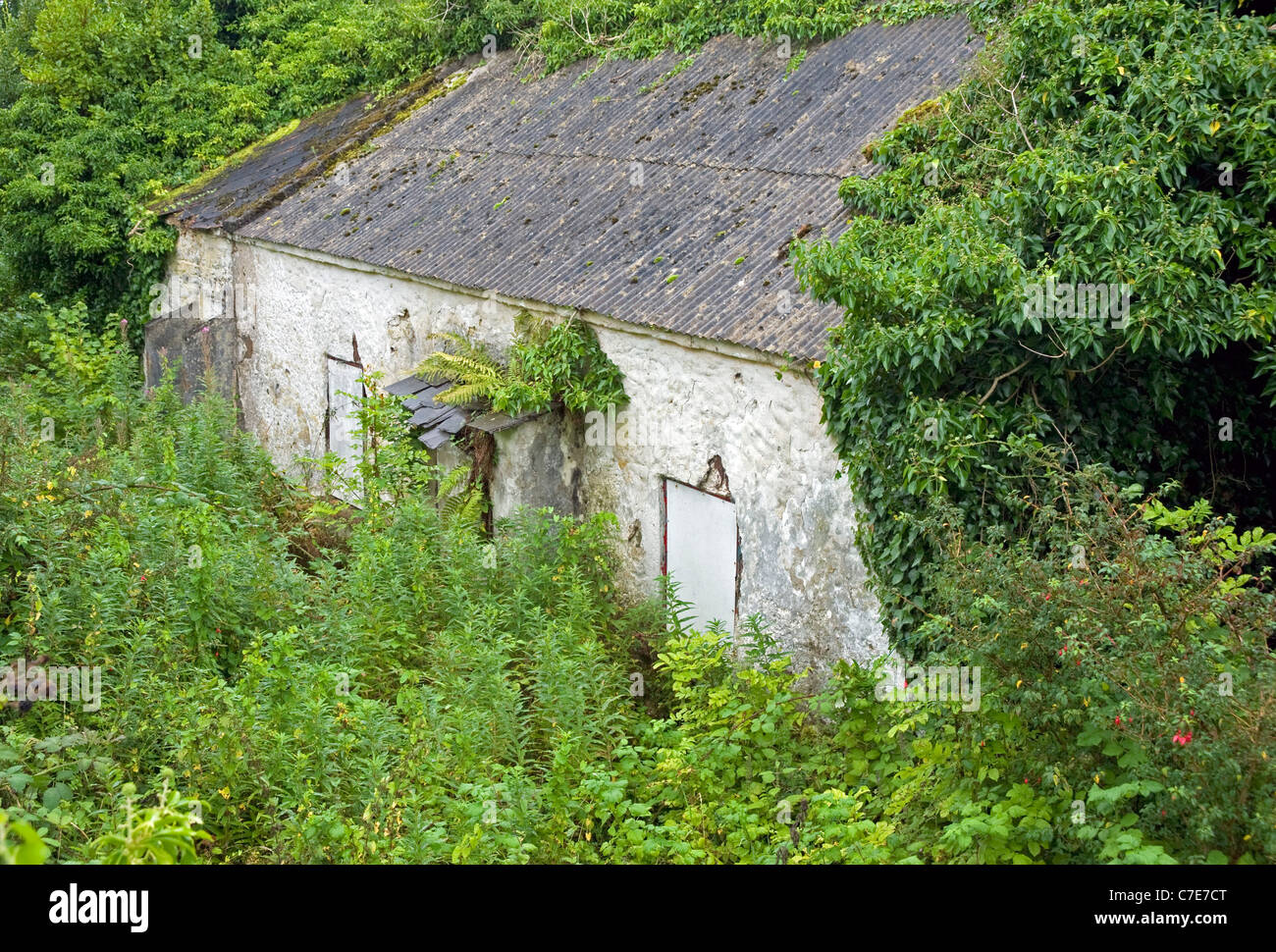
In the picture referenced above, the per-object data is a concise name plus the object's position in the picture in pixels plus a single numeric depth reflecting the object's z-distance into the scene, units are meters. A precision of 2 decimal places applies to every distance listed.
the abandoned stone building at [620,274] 9.21
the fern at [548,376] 10.45
